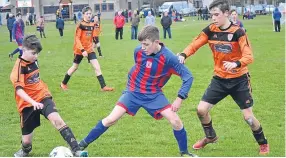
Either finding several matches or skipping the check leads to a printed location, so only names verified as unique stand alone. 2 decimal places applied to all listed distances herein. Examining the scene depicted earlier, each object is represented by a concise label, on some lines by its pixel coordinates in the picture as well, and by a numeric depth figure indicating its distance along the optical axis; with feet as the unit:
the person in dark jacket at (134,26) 109.81
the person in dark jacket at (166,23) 109.91
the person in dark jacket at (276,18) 114.39
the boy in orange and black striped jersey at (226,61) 22.20
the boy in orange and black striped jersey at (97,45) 58.26
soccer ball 20.20
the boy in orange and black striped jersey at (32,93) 21.86
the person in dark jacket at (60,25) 128.26
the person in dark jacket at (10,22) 122.35
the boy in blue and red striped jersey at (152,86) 21.56
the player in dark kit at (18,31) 64.64
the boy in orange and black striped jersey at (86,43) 42.65
